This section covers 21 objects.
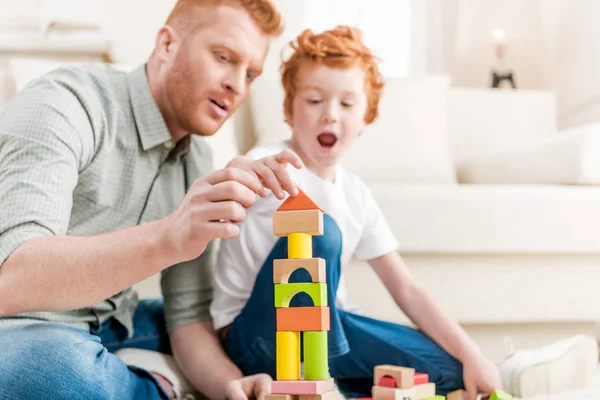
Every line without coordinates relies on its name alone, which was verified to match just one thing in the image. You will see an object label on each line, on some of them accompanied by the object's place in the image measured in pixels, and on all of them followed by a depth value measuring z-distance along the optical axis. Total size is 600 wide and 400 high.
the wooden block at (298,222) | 0.78
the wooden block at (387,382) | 1.06
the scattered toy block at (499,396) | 1.04
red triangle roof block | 0.79
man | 0.79
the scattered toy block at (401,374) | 1.05
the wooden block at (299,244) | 0.80
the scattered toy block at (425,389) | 1.07
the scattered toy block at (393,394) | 1.03
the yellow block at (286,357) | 0.78
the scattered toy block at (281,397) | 0.77
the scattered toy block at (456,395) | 1.17
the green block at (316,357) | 0.78
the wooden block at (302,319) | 0.78
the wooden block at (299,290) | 0.78
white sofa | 1.60
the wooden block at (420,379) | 1.10
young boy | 1.13
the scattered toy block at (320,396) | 0.77
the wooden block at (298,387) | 0.77
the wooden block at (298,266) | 0.78
